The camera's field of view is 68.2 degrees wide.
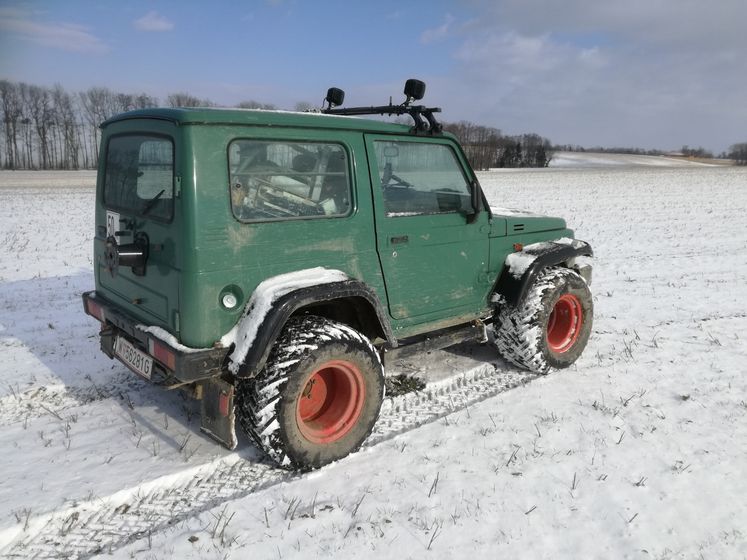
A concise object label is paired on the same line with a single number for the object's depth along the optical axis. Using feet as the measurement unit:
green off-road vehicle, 9.62
